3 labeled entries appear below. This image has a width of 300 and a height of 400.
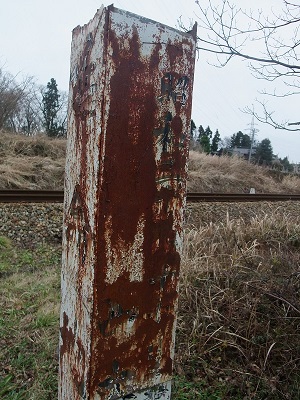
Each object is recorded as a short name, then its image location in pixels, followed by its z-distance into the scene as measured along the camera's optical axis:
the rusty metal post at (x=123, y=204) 0.74
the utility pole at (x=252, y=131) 49.28
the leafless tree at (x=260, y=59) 3.40
